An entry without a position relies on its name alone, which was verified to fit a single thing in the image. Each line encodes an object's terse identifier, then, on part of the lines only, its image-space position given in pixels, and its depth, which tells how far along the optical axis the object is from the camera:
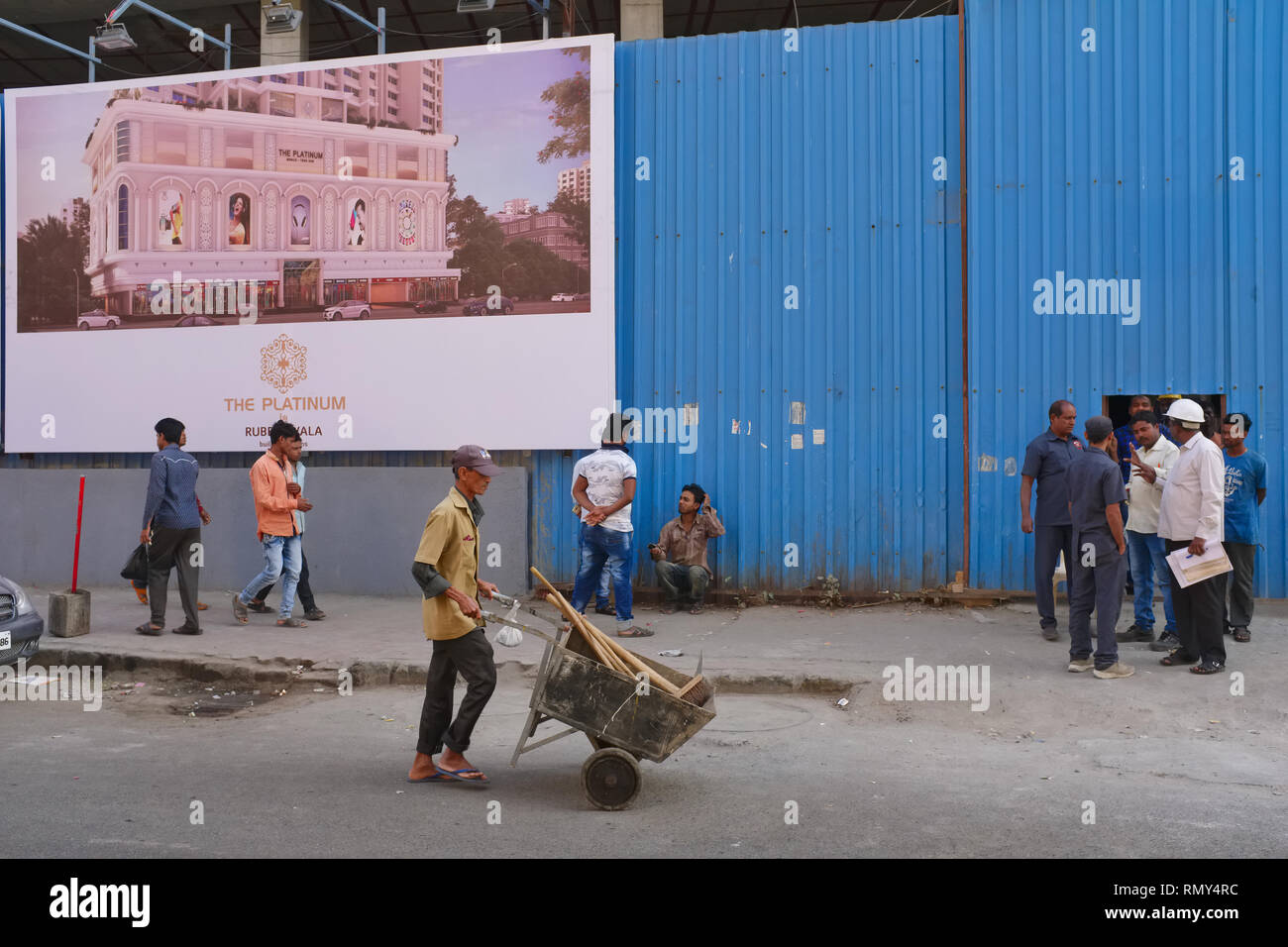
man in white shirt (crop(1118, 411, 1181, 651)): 9.11
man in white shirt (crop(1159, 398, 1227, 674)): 8.15
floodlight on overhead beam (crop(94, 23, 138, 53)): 12.99
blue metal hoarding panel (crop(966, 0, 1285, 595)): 10.83
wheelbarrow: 5.52
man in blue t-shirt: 9.03
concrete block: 9.91
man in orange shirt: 10.51
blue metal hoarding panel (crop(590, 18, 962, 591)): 11.52
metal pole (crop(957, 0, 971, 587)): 11.27
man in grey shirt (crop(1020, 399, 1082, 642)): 9.51
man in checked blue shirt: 10.18
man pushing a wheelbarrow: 5.85
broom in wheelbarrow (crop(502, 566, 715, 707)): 5.75
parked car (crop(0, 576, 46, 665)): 8.22
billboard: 12.05
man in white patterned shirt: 10.17
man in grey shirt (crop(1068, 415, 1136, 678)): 8.13
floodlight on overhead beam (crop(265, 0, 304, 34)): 13.49
